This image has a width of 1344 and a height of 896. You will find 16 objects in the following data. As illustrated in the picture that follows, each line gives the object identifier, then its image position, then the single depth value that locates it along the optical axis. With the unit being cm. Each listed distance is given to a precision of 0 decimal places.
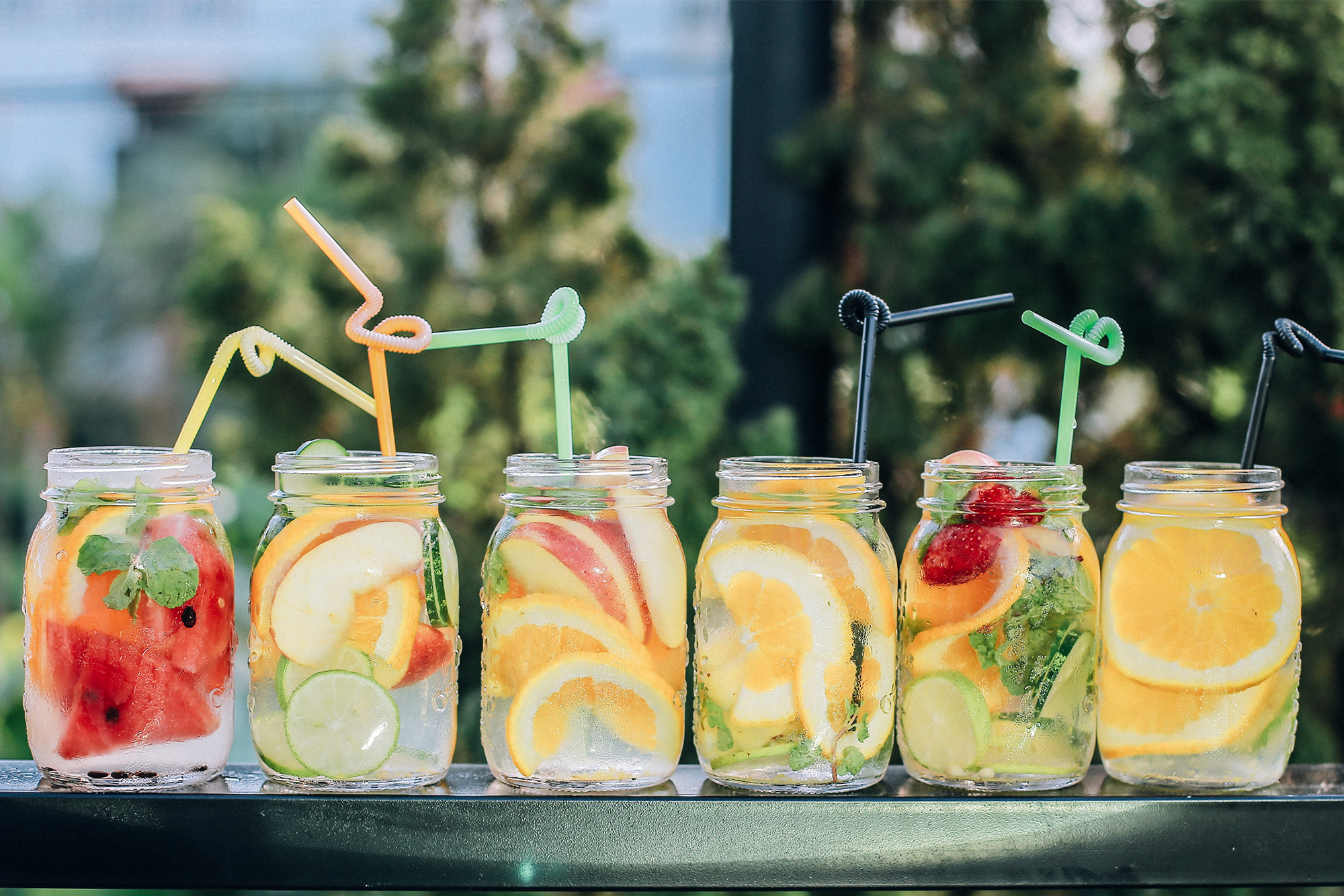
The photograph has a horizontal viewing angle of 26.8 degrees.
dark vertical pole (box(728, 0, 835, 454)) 181
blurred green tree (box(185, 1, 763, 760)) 192
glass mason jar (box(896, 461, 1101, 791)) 107
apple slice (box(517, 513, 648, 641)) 107
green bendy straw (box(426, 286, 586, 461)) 107
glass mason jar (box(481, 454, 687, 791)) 106
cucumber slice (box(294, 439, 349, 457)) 109
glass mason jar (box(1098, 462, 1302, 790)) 108
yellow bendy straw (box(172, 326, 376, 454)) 108
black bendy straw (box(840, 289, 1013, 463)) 110
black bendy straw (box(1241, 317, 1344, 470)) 110
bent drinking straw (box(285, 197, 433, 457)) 107
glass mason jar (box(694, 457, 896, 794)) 106
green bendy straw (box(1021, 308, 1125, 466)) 110
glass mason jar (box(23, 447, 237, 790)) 106
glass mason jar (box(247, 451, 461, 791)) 106
